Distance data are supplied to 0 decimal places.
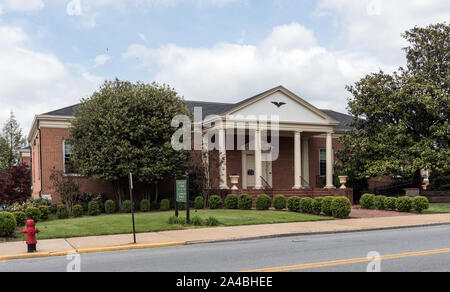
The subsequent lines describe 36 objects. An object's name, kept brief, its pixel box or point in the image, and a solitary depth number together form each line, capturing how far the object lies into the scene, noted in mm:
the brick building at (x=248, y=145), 26203
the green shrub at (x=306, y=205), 20789
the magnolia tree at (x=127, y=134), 22703
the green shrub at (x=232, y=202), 23844
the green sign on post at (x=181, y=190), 17219
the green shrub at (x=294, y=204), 21547
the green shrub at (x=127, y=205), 23673
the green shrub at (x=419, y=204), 21938
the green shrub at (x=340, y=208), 19281
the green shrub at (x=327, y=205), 19734
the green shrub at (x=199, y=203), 23903
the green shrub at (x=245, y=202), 23281
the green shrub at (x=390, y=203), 22719
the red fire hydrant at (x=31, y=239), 11736
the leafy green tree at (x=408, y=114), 26373
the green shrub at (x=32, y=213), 18984
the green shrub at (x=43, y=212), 19984
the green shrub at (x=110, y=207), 23656
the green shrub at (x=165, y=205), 24323
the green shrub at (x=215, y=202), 23828
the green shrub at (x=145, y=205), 23984
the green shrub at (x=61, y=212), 21172
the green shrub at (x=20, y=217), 16719
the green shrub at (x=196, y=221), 16766
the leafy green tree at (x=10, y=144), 45469
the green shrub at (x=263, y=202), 22516
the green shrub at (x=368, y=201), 23844
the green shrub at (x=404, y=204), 22106
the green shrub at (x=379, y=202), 23266
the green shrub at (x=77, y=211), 22172
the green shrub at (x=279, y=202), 22656
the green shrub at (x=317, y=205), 20328
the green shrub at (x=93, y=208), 22875
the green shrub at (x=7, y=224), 14076
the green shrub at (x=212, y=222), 16859
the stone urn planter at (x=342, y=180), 26386
